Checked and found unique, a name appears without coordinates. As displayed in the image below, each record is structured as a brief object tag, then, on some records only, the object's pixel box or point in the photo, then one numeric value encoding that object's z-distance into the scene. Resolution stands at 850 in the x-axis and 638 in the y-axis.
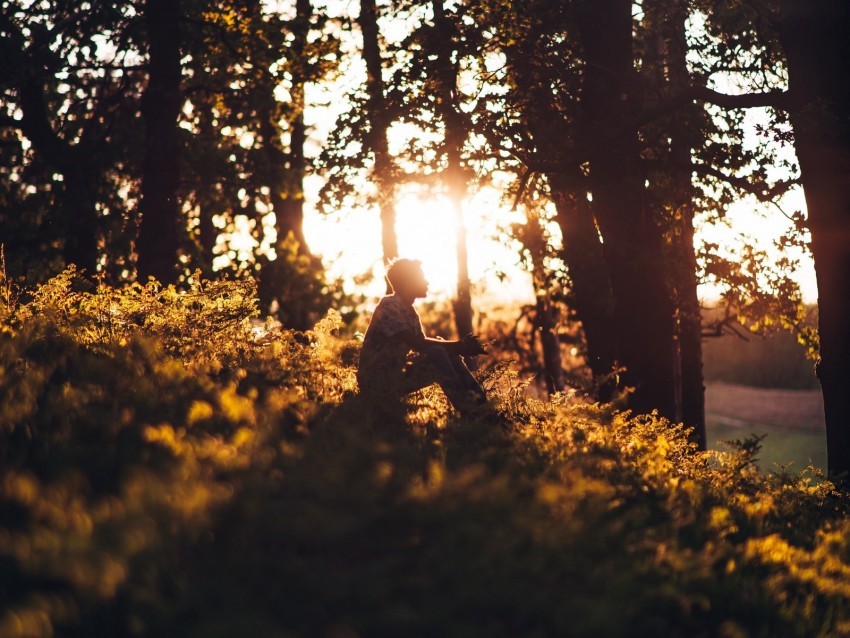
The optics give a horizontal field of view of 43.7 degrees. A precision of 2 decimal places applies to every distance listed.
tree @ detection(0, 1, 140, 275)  18.28
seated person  9.25
